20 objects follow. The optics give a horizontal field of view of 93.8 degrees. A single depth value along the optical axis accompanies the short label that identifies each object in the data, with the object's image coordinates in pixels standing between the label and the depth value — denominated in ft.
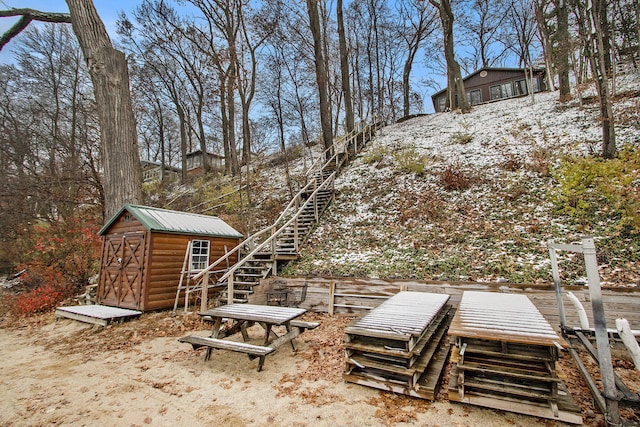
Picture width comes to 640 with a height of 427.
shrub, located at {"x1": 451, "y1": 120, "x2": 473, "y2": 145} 43.36
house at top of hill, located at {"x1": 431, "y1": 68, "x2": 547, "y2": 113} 75.82
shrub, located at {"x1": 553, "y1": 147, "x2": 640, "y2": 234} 19.49
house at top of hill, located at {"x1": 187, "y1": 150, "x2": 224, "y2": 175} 107.45
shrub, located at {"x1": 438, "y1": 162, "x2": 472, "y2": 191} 31.99
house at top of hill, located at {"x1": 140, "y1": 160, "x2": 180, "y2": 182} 104.88
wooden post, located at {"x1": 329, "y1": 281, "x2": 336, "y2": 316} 21.74
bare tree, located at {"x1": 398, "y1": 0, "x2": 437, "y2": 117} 77.77
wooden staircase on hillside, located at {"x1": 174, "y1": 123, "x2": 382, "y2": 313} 25.00
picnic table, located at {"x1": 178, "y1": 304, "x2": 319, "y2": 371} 13.99
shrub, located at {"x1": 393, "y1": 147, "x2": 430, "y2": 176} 37.73
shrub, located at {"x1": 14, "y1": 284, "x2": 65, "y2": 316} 28.89
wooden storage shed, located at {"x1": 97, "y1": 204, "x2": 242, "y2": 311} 26.53
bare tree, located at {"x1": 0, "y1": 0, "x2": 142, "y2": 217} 28.17
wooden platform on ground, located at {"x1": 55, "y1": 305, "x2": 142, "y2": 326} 23.20
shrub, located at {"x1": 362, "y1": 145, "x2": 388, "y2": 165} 46.85
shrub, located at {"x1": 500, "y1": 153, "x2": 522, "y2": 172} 32.01
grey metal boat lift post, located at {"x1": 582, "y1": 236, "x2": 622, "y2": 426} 7.84
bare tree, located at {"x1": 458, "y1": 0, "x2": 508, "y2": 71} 81.15
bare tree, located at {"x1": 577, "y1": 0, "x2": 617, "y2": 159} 27.12
